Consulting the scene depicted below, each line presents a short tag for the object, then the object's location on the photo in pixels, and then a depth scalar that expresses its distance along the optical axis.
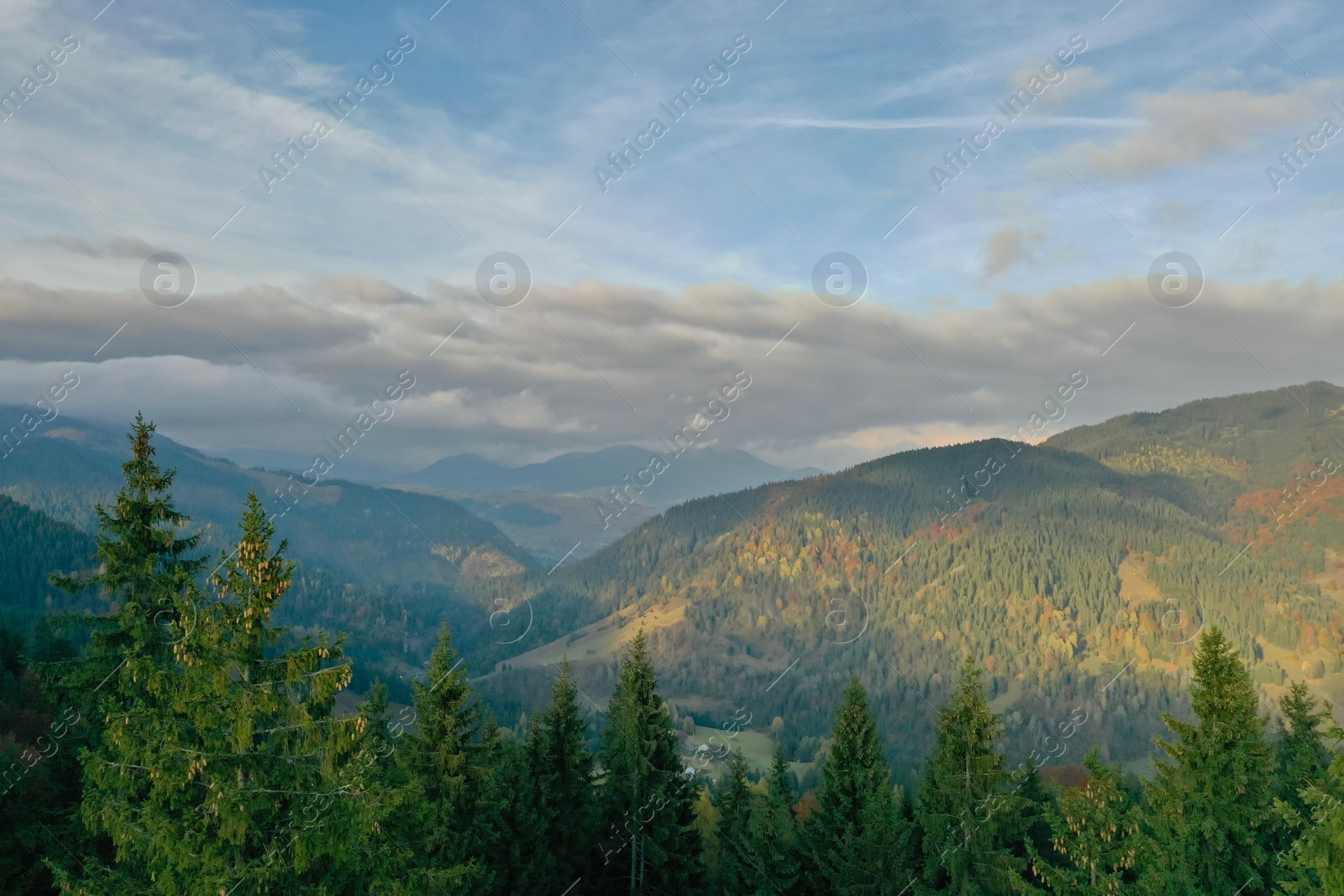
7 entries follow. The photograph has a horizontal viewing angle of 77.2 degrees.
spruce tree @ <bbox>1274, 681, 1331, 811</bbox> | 32.16
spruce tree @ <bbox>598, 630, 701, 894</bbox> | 35.31
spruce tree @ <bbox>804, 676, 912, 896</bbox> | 30.20
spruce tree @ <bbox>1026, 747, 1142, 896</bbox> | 22.44
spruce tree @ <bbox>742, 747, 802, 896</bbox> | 33.53
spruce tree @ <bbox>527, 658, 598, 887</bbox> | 33.03
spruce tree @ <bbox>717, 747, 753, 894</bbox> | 37.25
